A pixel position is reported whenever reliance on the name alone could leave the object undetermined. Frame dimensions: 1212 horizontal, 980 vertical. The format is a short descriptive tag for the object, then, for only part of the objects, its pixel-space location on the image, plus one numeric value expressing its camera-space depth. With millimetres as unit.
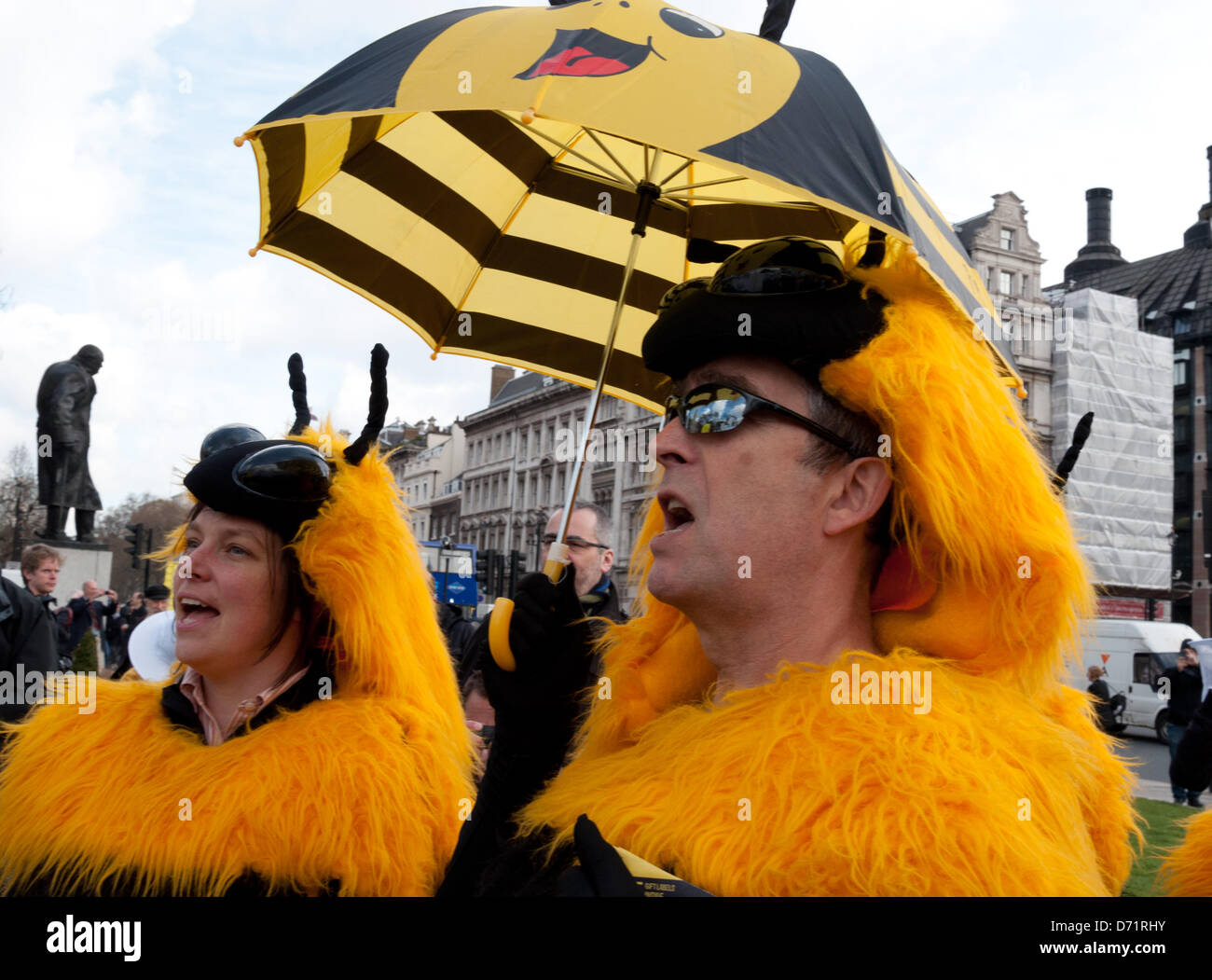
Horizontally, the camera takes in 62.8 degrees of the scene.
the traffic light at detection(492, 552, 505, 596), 23984
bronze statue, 11461
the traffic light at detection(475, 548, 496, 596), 23141
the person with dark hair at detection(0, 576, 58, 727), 4746
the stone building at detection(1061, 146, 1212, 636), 42875
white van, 20125
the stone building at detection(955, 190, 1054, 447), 35250
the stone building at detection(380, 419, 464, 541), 66188
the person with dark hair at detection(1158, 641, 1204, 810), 10383
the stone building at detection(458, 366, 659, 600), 46938
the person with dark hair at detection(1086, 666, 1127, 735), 14039
